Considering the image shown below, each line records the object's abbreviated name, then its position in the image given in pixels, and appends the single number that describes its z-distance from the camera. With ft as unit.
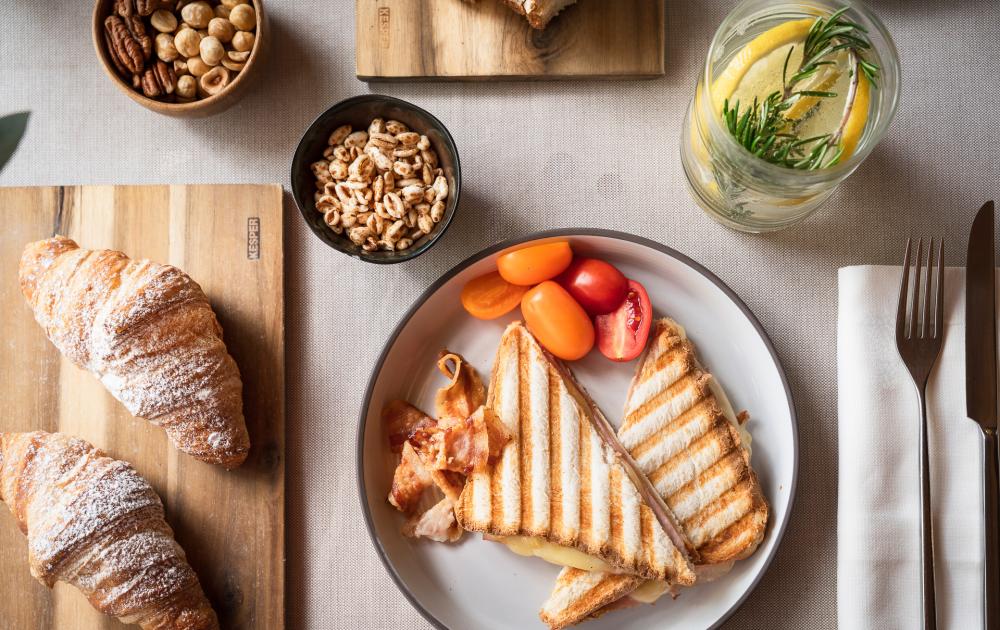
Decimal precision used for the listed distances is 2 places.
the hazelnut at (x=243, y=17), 1.84
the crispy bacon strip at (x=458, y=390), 1.85
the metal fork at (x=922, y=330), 1.79
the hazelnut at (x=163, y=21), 1.83
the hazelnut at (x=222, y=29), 1.83
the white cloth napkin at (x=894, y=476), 1.80
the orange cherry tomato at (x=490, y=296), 1.86
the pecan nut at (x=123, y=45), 1.82
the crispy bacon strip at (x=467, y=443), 1.79
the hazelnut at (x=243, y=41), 1.84
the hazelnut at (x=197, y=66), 1.84
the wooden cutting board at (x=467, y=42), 1.88
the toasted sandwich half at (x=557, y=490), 1.78
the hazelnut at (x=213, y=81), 1.85
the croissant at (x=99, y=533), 1.75
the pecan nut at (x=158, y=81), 1.84
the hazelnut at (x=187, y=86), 1.84
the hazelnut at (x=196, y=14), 1.82
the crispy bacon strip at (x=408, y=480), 1.84
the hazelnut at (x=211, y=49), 1.82
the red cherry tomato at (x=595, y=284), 1.83
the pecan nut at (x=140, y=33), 1.82
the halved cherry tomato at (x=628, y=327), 1.83
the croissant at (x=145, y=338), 1.75
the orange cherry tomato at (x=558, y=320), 1.82
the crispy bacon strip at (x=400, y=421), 1.87
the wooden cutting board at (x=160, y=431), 1.86
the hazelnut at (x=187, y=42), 1.82
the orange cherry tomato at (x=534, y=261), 1.81
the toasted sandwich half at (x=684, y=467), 1.80
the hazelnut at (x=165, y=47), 1.83
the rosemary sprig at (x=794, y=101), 1.62
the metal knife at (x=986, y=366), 1.76
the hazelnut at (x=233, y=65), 1.85
